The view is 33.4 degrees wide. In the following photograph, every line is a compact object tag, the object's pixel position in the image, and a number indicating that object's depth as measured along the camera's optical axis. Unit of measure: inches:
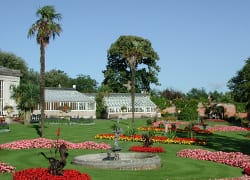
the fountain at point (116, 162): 733.9
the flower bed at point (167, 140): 1212.5
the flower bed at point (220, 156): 812.0
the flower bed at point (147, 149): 967.0
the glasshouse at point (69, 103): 2573.8
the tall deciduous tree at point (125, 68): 3307.1
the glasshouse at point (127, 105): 2915.8
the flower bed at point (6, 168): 681.6
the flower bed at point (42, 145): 1040.2
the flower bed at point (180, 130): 1616.4
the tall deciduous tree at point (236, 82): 2955.2
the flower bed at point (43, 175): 539.8
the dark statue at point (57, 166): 551.2
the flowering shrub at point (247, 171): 707.6
